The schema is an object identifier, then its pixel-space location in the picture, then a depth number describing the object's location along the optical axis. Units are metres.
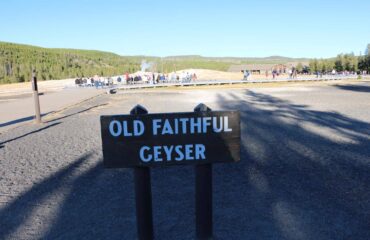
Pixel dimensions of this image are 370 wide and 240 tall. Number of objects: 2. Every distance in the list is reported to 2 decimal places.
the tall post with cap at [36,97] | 11.52
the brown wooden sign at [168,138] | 3.00
